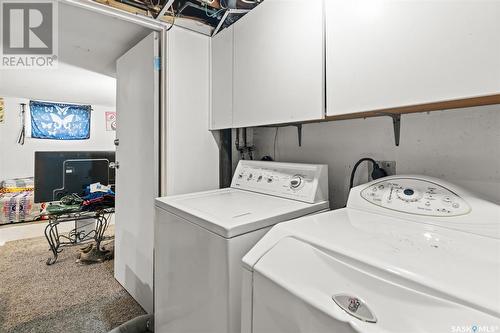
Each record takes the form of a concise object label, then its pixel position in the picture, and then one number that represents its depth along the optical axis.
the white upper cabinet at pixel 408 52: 0.72
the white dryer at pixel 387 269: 0.49
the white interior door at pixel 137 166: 1.75
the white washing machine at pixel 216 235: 0.91
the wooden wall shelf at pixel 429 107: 0.81
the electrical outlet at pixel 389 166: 1.23
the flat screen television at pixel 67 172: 2.99
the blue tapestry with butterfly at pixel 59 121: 4.71
